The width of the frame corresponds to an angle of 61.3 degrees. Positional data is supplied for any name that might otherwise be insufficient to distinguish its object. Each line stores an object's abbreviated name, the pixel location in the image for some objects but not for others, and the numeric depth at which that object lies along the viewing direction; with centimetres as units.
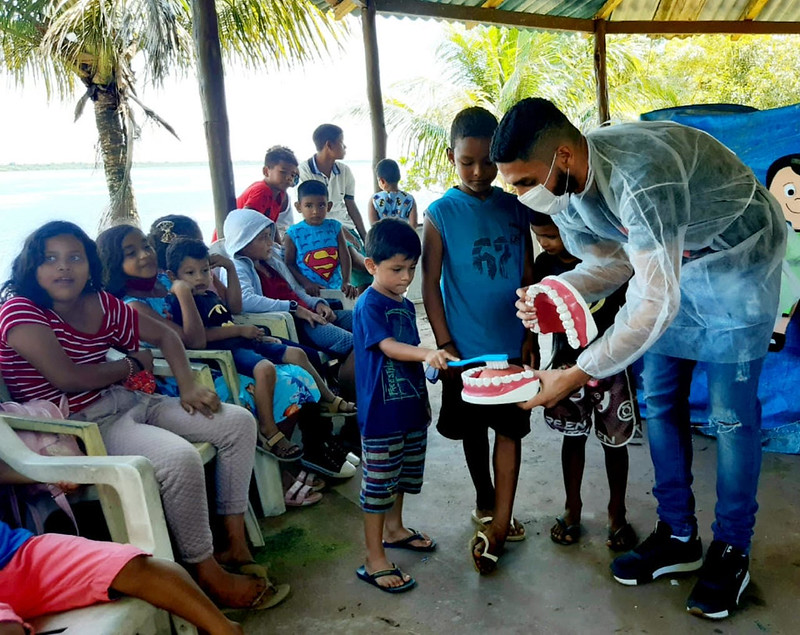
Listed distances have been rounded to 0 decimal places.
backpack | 184
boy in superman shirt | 382
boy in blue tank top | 229
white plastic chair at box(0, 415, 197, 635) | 175
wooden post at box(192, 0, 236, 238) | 381
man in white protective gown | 176
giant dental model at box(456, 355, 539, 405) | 184
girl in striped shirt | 202
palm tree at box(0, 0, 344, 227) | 542
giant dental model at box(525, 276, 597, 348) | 184
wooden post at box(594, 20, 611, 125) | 585
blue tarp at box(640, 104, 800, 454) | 312
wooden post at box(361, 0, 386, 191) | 490
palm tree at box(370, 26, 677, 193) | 1419
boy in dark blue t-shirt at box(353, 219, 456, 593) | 220
